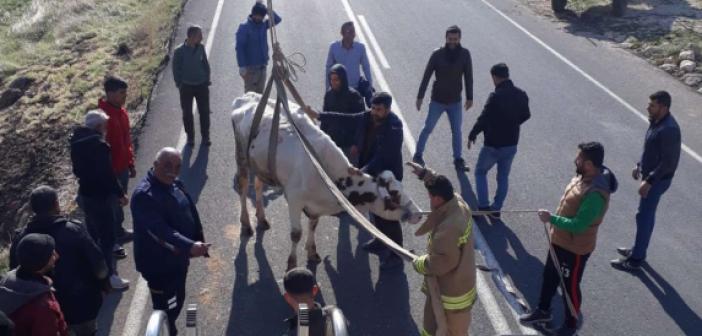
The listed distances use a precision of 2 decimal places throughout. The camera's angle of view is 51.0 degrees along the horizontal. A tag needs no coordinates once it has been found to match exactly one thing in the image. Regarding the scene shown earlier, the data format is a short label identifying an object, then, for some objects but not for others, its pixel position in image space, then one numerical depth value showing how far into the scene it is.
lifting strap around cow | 7.36
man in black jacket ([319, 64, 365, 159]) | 9.43
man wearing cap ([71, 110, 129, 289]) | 7.63
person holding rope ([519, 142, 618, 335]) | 6.86
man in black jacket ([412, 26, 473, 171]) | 11.07
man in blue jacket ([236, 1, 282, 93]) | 12.16
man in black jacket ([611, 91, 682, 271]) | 8.35
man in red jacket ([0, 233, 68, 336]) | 5.29
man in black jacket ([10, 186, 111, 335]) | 6.04
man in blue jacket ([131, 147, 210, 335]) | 6.30
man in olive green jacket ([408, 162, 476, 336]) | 5.92
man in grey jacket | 11.21
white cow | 7.71
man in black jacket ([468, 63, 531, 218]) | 9.42
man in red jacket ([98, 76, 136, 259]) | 8.55
